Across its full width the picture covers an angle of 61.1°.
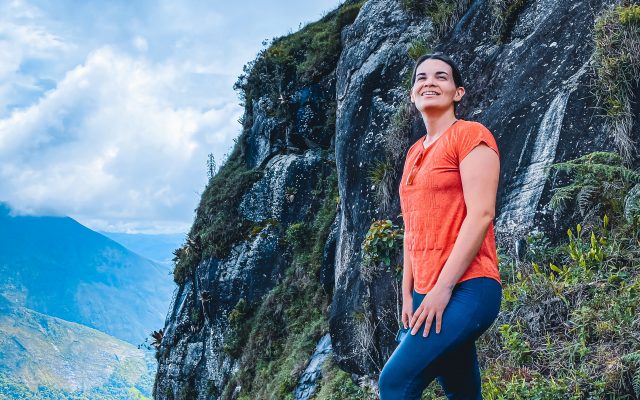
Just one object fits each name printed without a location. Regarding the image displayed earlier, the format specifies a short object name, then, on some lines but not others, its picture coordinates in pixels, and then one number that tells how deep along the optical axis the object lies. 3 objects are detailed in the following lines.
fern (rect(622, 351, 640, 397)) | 3.40
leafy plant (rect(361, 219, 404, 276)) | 7.05
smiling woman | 2.24
